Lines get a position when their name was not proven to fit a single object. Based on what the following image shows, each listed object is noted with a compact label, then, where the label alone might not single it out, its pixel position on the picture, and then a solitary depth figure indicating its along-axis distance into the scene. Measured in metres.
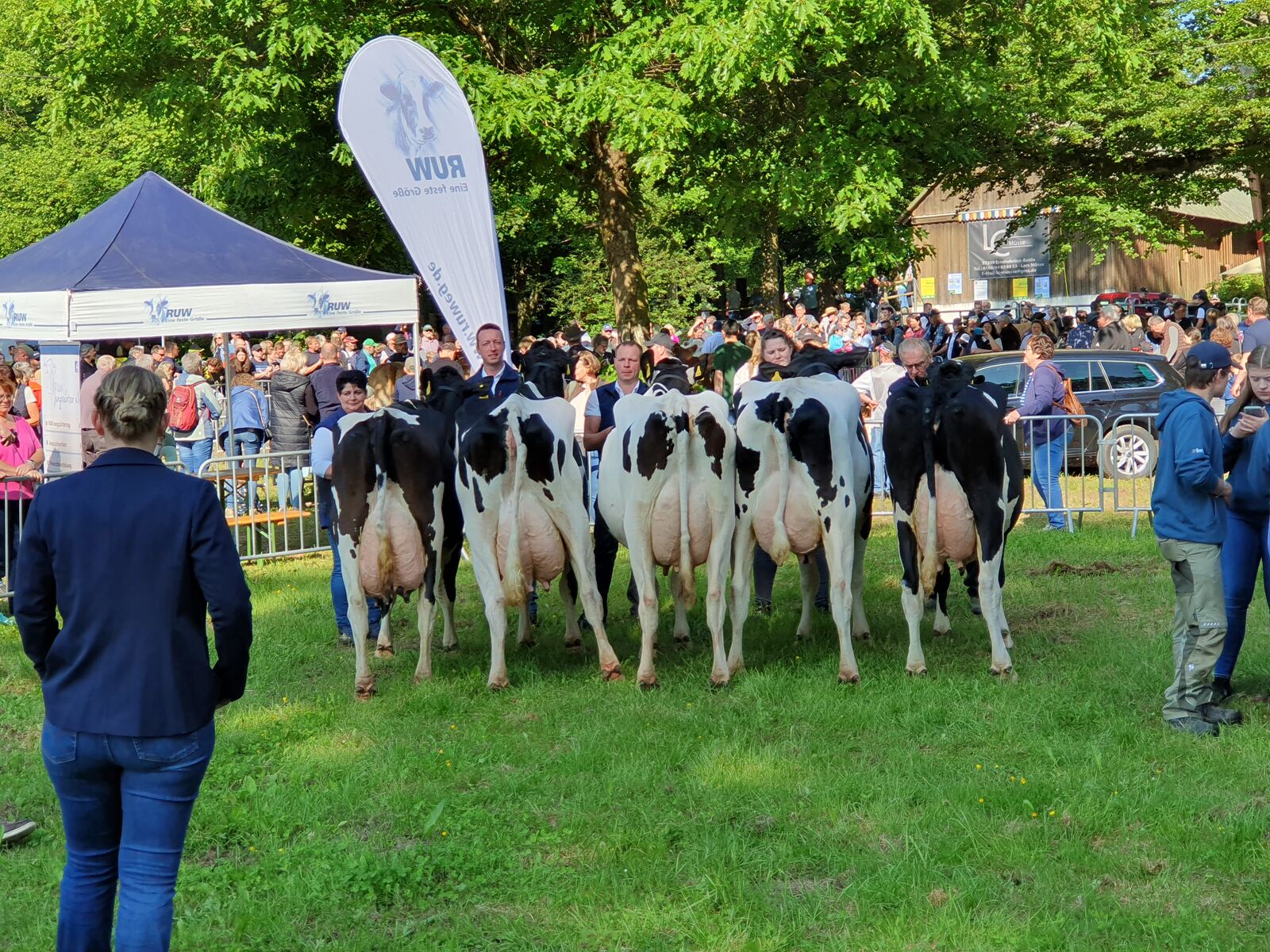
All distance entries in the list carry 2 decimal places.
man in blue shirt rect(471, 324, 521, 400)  9.19
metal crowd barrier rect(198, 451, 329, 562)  13.71
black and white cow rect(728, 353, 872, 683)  8.15
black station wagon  16.95
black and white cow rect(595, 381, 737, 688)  8.12
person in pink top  10.76
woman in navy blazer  3.92
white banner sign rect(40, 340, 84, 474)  11.76
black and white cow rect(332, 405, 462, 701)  8.34
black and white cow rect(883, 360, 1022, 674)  7.98
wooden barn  53.16
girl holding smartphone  7.06
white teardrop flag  12.95
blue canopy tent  13.26
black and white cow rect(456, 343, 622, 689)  8.23
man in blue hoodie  6.77
